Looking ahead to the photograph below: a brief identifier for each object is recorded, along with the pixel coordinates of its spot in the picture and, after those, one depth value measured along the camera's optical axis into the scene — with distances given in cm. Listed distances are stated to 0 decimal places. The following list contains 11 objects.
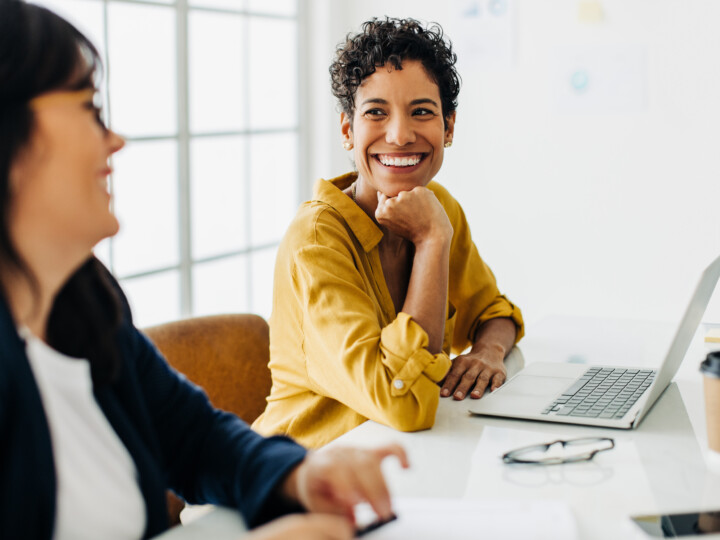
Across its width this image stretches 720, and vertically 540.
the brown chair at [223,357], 167
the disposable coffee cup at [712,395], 109
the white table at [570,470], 97
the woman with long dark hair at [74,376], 83
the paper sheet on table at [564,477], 101
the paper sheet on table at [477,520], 88
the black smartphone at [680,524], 90
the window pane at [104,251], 238
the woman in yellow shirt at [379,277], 137
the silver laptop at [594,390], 128
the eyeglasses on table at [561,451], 111
